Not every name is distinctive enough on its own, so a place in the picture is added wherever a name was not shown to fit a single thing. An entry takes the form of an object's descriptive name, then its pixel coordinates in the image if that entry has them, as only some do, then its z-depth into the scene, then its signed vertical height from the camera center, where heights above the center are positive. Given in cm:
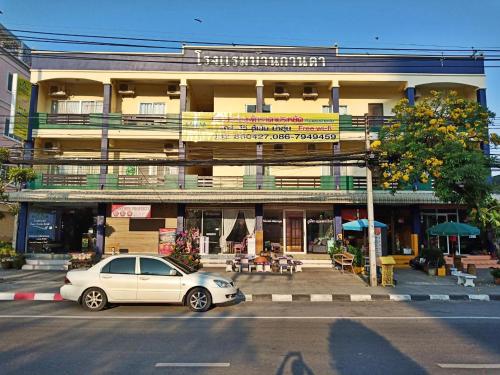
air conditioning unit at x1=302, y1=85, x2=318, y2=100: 2262 +814
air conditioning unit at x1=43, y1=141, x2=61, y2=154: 2214 +486
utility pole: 1450 +58
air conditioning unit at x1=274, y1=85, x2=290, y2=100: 2269 +820
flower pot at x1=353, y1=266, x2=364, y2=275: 1776 -158
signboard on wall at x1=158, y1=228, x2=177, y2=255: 2123 -31
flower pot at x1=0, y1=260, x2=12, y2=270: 1884 -152
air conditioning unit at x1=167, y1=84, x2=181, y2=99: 2261 +820
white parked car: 998 -131
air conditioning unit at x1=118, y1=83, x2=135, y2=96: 2259 +829
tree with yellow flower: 1347 +293
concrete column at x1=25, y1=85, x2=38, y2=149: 2097 +601
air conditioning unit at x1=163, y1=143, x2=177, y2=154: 2225 +482
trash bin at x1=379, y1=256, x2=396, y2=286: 1438 -135
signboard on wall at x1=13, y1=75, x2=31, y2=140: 2025 +636
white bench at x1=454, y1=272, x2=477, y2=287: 1479 -167
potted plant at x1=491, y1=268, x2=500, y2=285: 1527 -150
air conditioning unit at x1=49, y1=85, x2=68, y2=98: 2253 +806
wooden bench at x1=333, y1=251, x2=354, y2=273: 1811 -115
